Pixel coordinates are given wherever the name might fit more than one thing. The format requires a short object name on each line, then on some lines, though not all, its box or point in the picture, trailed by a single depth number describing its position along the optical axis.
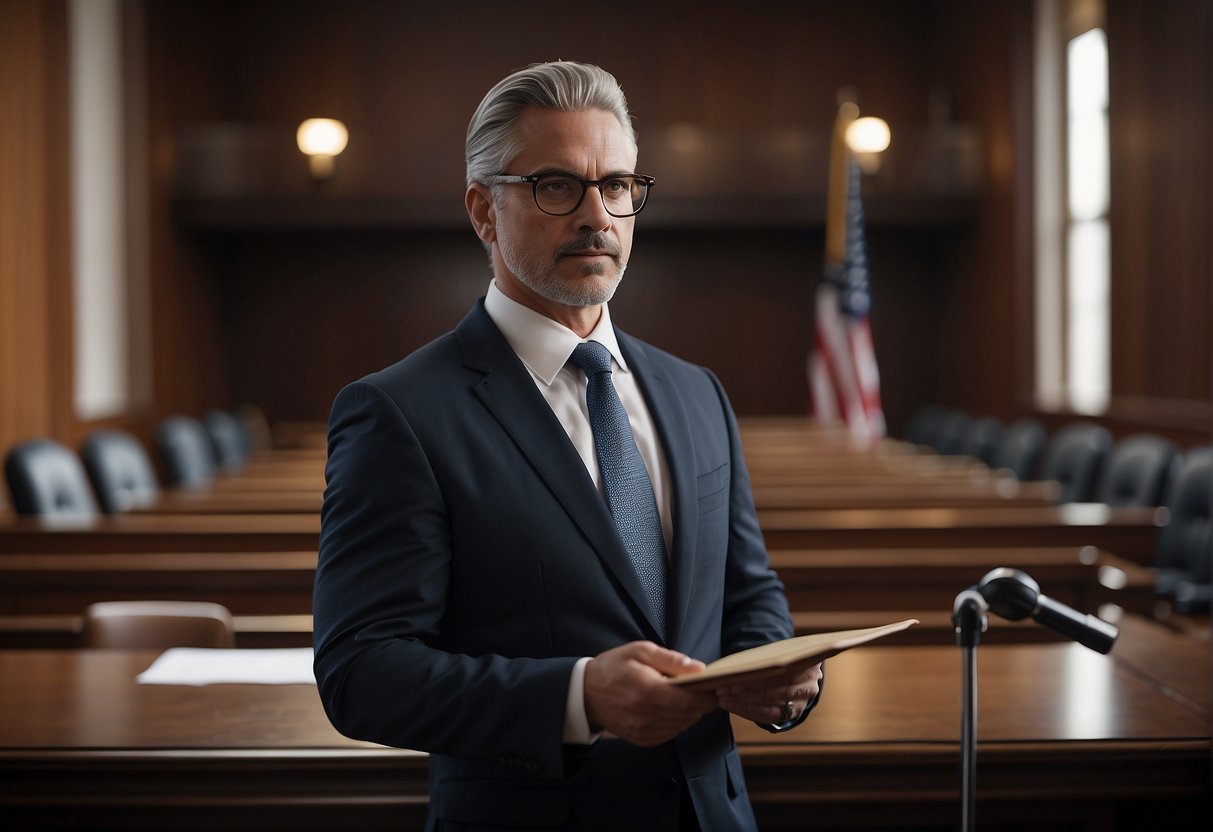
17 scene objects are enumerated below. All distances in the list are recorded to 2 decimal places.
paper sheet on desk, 2.24
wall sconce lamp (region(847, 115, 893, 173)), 10.02
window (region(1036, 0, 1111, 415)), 9.03
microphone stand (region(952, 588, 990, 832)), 1.35
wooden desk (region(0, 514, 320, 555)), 4.07
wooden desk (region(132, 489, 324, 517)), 4.77
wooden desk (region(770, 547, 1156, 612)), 3.48
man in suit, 1.28
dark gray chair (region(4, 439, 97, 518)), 5.28
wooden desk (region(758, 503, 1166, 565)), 4.04
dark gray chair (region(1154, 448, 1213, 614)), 4.61
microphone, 1.52
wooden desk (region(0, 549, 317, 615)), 3.60
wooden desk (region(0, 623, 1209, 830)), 1.86
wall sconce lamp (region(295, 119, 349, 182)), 10.10
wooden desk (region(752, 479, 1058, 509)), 4.66
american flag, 8.43
